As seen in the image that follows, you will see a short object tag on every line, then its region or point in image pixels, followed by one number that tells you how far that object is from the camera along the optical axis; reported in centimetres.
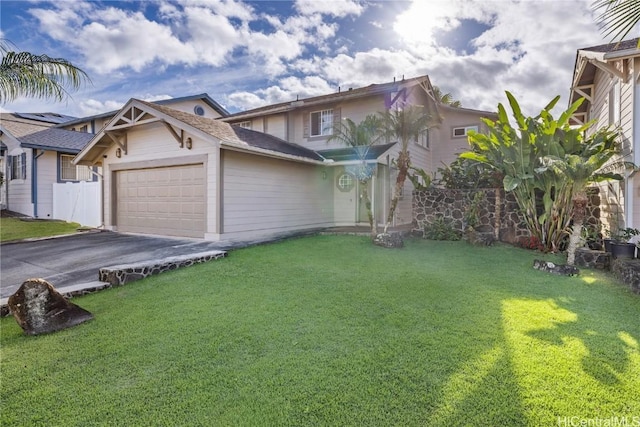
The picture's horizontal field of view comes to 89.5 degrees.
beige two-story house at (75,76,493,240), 990
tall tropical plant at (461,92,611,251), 812
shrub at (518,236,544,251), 874
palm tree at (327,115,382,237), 1080
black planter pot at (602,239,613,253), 701
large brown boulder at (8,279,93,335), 404
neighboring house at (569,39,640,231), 704
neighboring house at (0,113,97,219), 1571
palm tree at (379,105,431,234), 991
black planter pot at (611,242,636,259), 662
